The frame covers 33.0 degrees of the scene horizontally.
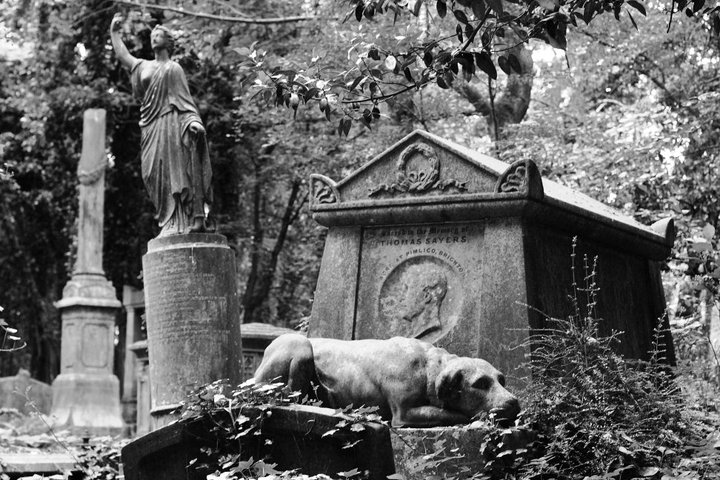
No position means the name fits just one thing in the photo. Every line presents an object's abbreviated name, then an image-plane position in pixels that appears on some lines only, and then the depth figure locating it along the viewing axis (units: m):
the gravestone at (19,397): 19.95
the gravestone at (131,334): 21.59
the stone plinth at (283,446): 4.91
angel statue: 12.27
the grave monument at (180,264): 11.14
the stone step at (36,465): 8.69
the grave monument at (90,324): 18.28
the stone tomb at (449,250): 7.32
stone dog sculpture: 6.09
